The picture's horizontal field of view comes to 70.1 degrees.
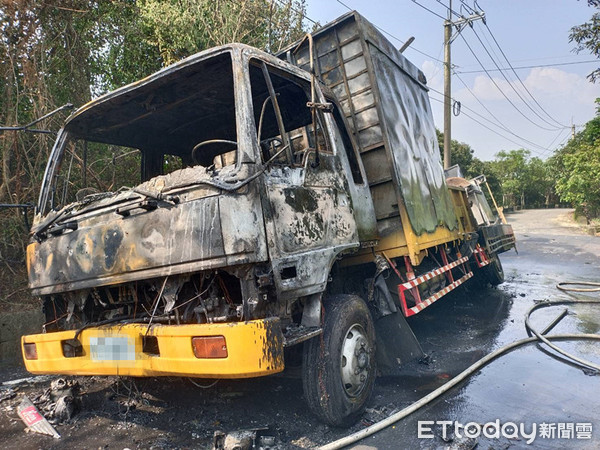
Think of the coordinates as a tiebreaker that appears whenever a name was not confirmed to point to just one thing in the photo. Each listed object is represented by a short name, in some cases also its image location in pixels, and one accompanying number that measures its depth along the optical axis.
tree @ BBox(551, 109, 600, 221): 17.60
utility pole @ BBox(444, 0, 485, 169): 15.99
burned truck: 2.33
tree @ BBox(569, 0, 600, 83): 14.80
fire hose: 2.61
